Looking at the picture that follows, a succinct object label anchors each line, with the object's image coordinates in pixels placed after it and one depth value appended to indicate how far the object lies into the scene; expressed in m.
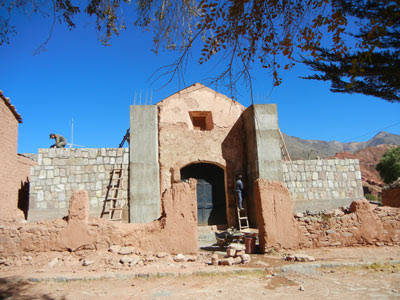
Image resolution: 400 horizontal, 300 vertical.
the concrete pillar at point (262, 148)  11.15
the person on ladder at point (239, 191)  11.27
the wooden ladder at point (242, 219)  10.94
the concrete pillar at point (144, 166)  10.49
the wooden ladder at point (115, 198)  10.38
